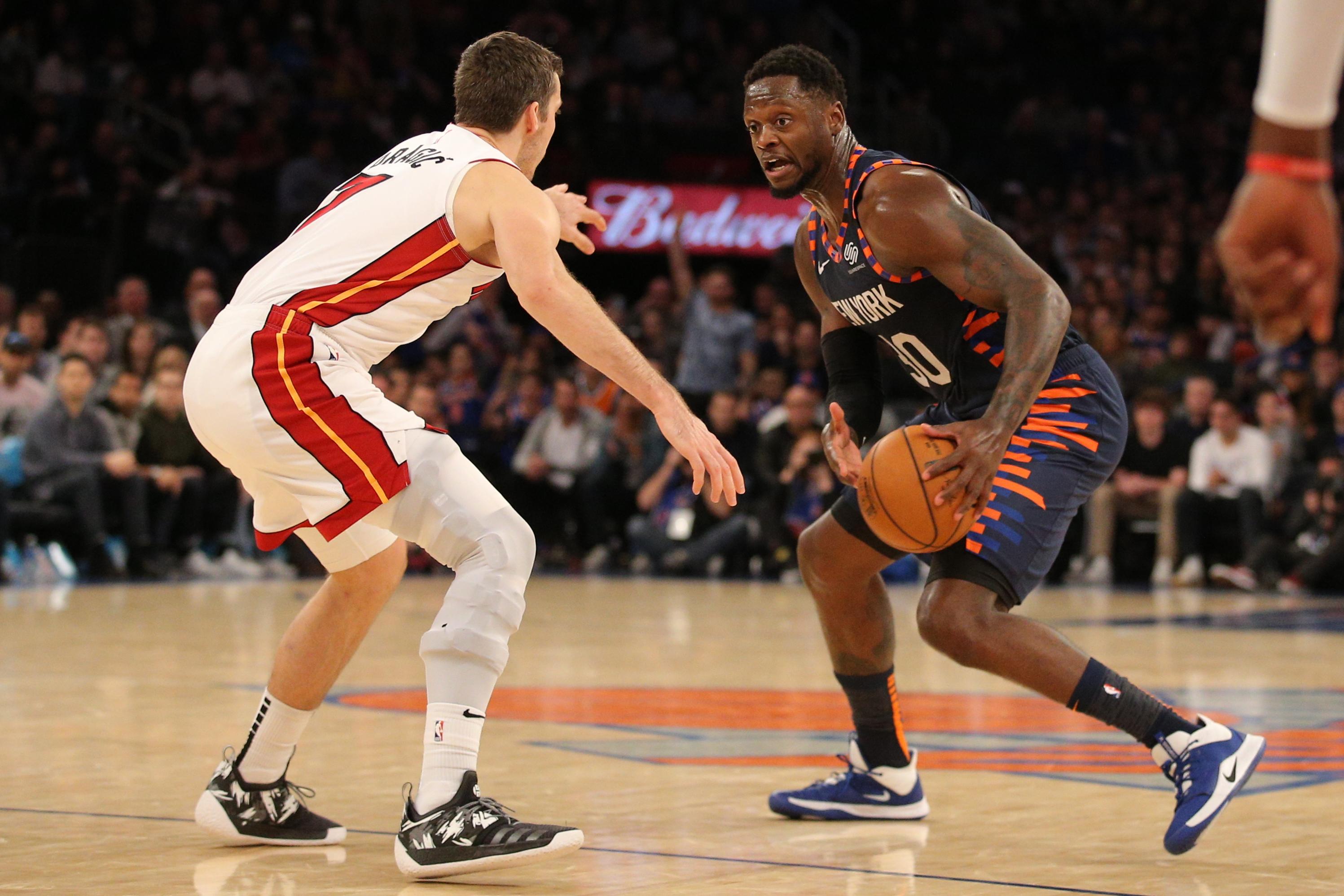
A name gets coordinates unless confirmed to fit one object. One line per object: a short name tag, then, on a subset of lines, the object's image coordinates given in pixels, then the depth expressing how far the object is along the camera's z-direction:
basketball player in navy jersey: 4.18
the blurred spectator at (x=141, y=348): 13.33
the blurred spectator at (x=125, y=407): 13.06
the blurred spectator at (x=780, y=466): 13.66
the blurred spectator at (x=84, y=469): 12.45
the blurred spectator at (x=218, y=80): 17.48
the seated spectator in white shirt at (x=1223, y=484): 13.27
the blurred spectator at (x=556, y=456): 14.84
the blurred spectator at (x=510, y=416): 15.22
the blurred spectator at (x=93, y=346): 13.26
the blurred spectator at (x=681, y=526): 14.20
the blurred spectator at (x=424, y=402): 13.88
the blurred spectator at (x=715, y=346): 14.99
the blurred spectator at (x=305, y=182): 16.59
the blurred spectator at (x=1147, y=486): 13.63
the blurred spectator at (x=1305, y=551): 12.65
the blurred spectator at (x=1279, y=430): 13.45
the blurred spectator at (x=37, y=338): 13.73
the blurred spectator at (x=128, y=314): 14.09
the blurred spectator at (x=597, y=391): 15.64
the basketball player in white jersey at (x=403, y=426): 3.82
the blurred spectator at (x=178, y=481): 12.91
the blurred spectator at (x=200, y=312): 13.80
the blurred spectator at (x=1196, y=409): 13.89
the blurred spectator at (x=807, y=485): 13.57
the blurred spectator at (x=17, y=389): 12.78
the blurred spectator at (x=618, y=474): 14.76
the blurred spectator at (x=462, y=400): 15.20
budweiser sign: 18.25
